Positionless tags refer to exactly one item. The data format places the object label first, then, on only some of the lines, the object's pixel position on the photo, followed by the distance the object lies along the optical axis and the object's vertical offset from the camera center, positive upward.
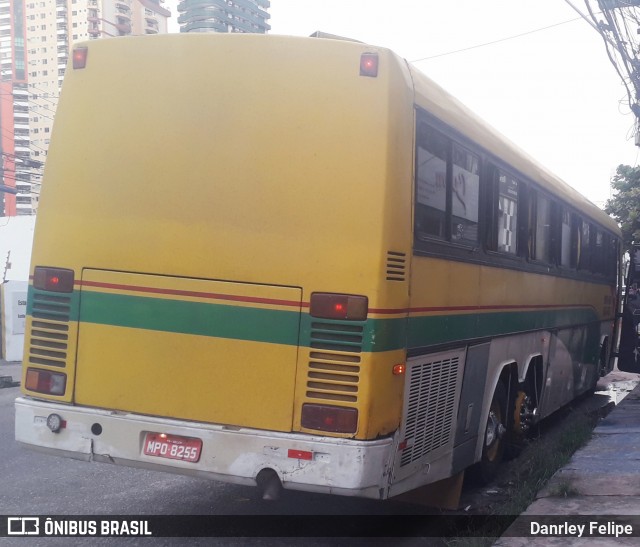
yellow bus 4.70 +0.13
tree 31.70 +4.48
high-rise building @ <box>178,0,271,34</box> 126.44 +44.77
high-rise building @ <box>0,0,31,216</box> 111.26 +30.42
